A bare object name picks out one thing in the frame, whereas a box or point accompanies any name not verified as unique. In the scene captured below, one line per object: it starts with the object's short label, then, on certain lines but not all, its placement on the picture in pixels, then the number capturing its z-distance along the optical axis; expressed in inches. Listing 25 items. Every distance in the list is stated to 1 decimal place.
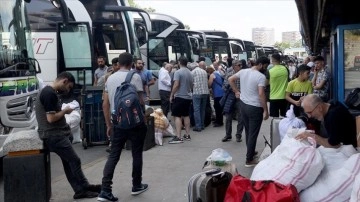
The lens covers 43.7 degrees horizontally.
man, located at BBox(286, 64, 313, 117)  307.6
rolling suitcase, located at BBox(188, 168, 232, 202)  162.7
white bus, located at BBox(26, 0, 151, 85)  477.1
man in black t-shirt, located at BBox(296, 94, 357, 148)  171.3
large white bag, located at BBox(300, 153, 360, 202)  153.0
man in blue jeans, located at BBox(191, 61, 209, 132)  420.8
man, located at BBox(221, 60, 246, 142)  366.6
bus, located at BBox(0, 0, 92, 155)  279.9
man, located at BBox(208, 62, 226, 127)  452.8
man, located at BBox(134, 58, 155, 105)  413.7
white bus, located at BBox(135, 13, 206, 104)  666.2
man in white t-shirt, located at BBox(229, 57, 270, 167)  275.9
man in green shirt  336.5
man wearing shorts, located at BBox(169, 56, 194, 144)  377.7
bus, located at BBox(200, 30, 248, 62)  1077.6
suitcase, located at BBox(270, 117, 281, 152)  244.8
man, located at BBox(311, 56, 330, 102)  347.3
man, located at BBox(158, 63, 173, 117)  463.8
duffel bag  145.1
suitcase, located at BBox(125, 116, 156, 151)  349.7
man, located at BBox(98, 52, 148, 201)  219.0
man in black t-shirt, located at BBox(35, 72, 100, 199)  209.9
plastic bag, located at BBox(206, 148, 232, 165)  196.2
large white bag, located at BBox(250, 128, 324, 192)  161.2
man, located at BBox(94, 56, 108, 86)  463.0
